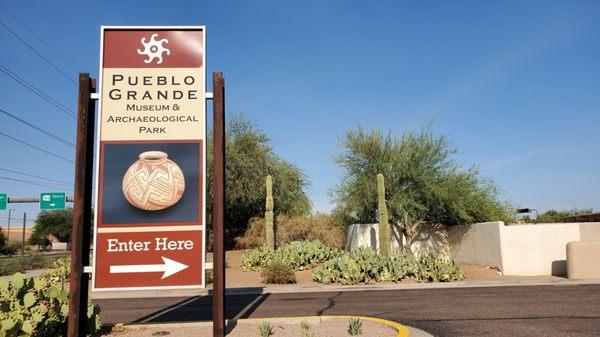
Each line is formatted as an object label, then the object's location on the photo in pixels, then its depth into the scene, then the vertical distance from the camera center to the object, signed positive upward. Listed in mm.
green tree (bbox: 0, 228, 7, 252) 61922 -1119
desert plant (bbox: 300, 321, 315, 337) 7306 -1651
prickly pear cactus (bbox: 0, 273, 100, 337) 6082 -1092
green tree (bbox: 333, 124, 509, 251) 23781 +1823
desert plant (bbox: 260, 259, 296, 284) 18339 -1904
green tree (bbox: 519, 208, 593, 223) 48531 +222
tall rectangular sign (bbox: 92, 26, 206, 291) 6922 +1047
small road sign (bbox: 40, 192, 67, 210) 34750 +2310
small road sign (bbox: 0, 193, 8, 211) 33478 +2259
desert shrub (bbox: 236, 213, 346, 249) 26578 -307
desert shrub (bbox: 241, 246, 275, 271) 22039 -1572
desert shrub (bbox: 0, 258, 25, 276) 26820 -2066
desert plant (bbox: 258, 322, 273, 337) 7032 -1587
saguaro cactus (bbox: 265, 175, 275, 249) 23594 +179
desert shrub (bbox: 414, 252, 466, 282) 17781 -1885
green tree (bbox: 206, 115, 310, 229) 31078 +3163
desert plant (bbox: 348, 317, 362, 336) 7137 -1597
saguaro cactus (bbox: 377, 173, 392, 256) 21141 +73
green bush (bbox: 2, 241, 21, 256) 59156 -2218
